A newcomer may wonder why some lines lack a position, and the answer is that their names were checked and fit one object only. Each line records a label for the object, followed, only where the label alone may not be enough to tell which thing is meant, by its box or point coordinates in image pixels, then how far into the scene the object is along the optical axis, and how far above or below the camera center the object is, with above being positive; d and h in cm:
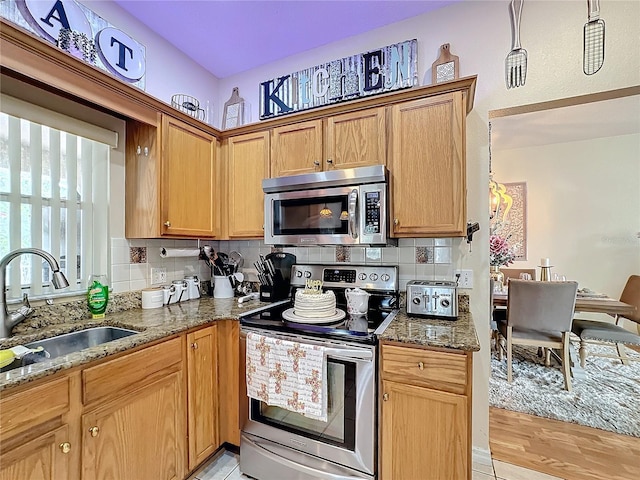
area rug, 223 -135
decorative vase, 330 -44
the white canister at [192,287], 222 -37
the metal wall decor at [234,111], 254 +112
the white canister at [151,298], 193 -39
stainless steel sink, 129 -51
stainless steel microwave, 170 +19
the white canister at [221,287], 232 -38
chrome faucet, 132 -20
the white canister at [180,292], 209 -38
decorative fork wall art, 174 +107
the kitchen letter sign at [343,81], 198 +115
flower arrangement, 296 -15
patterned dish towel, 141 -68
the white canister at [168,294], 202 -38
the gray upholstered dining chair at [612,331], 270 -88
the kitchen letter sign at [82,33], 152 +119
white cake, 164 -37
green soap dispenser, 164 -32
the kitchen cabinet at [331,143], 181 +62
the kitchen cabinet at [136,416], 116 -78
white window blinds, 145 +24
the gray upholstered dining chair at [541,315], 263 -71
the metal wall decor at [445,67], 185 +109
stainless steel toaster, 160 -34
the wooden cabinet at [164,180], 186 +40
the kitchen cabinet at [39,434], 92 -65
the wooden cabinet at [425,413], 125 -77
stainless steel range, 138 -93
